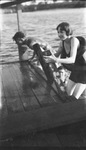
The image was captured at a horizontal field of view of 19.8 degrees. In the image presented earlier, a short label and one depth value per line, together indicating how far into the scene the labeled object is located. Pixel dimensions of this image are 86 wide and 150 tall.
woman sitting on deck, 2.86
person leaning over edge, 4.35
